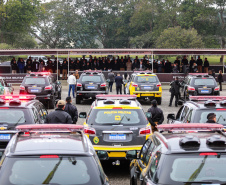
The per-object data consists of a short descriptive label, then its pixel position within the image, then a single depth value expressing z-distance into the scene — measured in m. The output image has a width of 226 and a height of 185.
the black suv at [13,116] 10.34
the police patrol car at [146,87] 25.86
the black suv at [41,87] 23.94
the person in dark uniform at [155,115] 13.86
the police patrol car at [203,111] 11.20
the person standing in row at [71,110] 13.74
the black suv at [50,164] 5.75
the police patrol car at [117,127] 10.63
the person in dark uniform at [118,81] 30.38
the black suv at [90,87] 25.70
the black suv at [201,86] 25.17
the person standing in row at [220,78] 35.81
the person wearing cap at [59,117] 11.58
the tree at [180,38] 73.62
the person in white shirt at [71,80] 28.80
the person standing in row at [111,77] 32.78
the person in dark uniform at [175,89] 25.34
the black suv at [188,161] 5.77
